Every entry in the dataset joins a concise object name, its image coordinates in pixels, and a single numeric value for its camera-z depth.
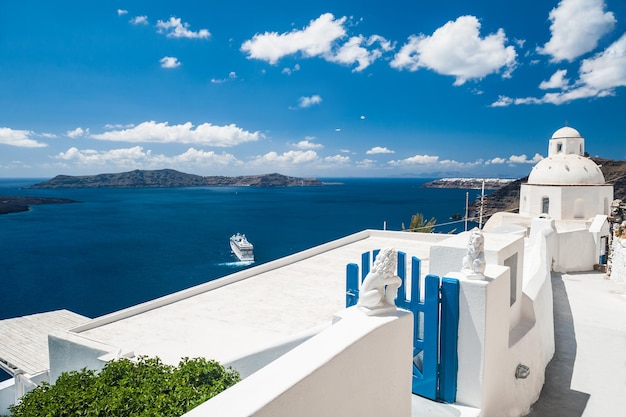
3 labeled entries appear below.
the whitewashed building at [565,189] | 28.45
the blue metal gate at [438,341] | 5.36
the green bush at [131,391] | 4.49
